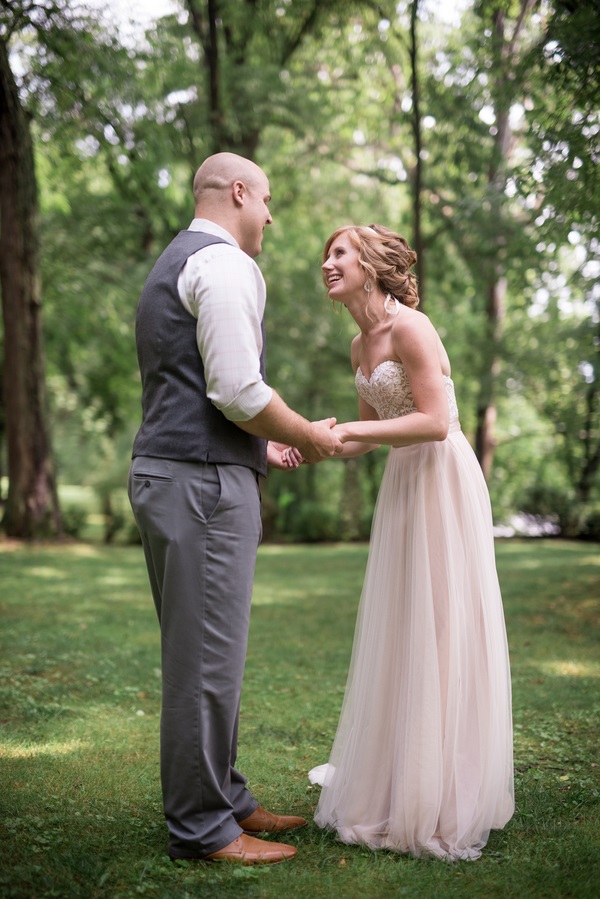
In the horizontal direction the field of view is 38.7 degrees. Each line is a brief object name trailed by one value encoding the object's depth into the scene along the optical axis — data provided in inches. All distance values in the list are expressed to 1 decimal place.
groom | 116.3
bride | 130.5
